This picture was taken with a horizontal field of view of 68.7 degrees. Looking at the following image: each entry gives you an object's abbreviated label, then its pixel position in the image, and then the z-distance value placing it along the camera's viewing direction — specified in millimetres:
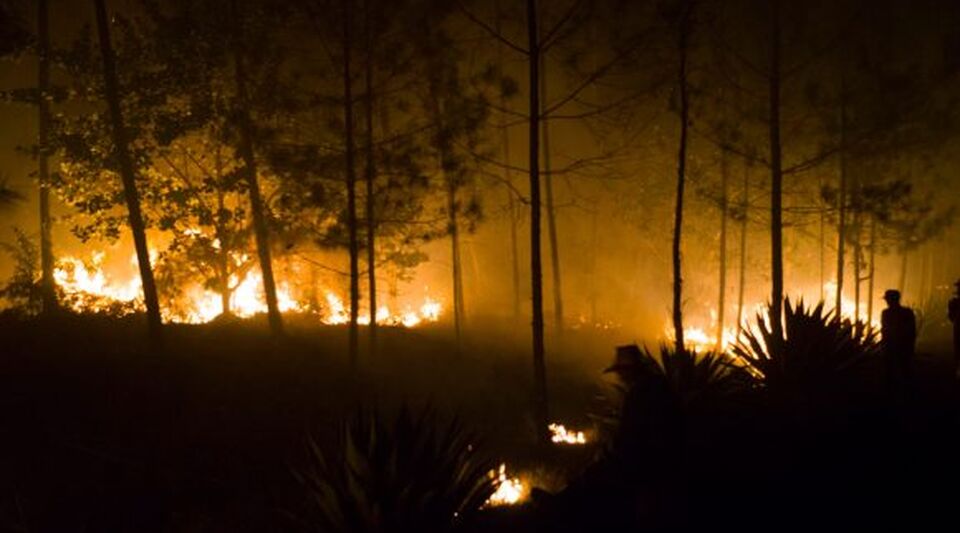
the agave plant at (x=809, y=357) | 11422
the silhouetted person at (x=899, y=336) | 10688
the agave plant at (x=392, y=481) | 6141
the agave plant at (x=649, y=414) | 5363
